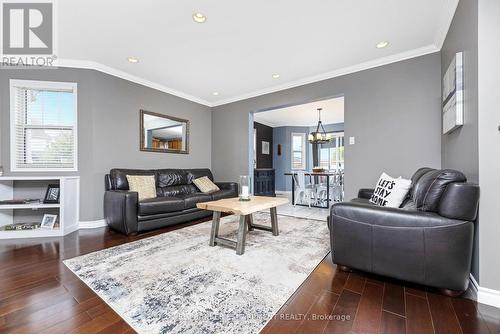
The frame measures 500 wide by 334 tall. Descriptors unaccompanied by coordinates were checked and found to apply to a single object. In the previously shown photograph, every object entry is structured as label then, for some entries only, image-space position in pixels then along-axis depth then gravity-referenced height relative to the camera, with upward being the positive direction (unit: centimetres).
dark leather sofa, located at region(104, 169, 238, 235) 294 -53
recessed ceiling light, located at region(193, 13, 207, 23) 228 +160
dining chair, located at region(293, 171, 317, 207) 512 -52
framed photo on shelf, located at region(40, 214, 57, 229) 297 -76
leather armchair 148 -51
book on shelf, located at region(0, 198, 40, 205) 289 -47
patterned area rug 132 -93
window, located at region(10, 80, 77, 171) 319 +63
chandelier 607 +81
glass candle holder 288 -28
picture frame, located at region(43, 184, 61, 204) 305 -39
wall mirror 411 +69
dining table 499 -38
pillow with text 216 -27
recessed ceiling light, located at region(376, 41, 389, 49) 280 +160
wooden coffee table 231 -47
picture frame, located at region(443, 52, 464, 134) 189 +68
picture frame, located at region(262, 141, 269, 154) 771 +70
